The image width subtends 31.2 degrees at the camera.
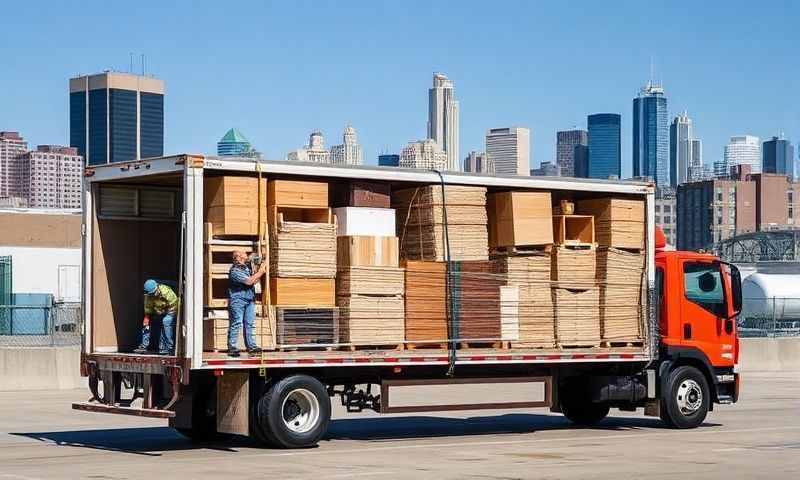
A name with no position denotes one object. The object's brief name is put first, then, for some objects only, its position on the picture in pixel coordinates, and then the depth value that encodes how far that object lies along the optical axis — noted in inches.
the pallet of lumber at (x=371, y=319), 694.5
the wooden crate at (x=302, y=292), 675.4
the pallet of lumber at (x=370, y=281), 697.0
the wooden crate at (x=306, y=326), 676.1
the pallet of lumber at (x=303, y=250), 674.2
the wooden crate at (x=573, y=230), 777.6
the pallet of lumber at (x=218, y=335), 653.9
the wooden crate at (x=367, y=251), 700.0
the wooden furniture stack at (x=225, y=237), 653.9
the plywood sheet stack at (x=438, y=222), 726.5
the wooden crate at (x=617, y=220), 788.6
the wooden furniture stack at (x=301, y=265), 674.8
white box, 703.7
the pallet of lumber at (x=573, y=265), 768.9
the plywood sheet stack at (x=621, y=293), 784.9
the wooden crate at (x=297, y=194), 673.0
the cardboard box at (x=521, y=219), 751.7
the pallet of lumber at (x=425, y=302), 719.1
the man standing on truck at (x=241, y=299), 652.1
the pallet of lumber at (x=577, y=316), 767.1
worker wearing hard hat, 673.6
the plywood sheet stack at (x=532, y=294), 751.7
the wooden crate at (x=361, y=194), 705.0
